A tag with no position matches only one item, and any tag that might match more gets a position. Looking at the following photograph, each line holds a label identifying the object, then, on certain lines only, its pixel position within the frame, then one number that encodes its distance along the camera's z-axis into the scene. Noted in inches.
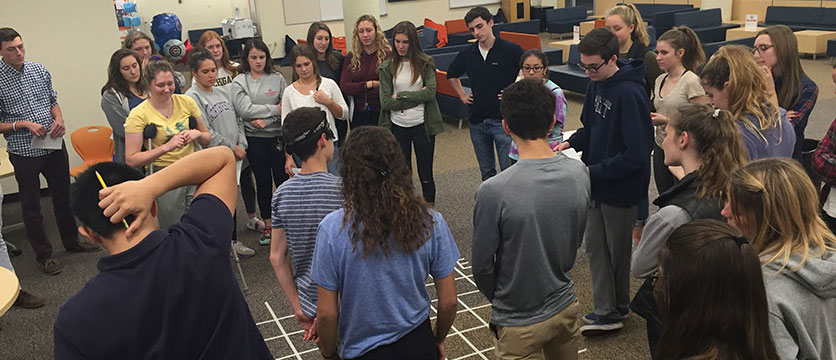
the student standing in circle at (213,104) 175.8
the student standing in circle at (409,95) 198.7
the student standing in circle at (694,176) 92.9
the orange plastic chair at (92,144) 210.1
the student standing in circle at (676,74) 158.4
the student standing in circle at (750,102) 119.9
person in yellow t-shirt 156.6
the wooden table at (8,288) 111.4
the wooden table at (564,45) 439.8
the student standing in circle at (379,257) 81.0
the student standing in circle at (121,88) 180.4
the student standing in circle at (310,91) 183.0
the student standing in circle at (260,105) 188.9
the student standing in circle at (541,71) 169.2
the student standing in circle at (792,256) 71.8
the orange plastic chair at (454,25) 611.2
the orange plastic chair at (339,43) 523.8
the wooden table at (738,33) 446.2
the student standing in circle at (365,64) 207.3
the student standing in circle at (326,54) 203.3
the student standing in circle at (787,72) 158.4
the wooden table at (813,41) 430.6
